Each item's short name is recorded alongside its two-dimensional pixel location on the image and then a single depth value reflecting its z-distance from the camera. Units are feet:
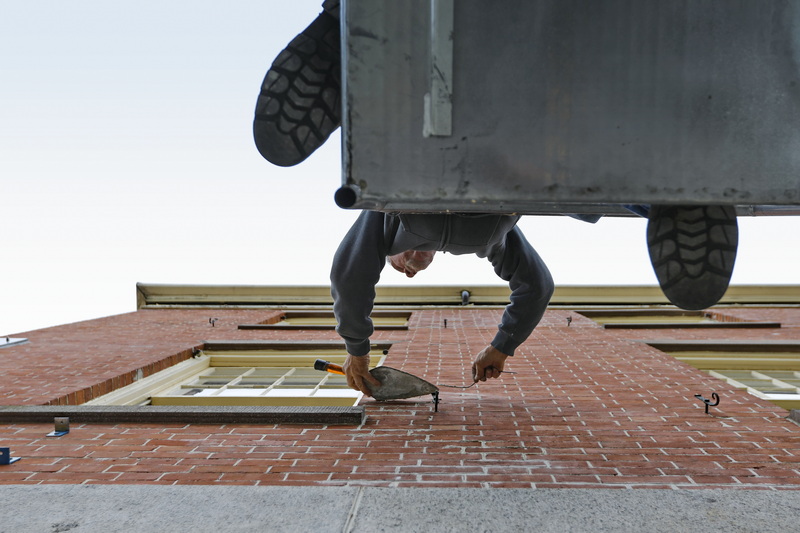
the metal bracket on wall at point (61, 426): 13.76
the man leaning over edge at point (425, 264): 7.84
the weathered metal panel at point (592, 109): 4.47
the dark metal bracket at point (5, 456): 11.85
